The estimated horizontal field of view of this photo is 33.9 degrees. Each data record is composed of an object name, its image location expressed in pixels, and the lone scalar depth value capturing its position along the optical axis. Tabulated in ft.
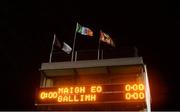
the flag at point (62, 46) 49.97
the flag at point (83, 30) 52.13
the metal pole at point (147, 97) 39.95
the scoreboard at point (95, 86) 39.96
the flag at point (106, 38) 51.14
